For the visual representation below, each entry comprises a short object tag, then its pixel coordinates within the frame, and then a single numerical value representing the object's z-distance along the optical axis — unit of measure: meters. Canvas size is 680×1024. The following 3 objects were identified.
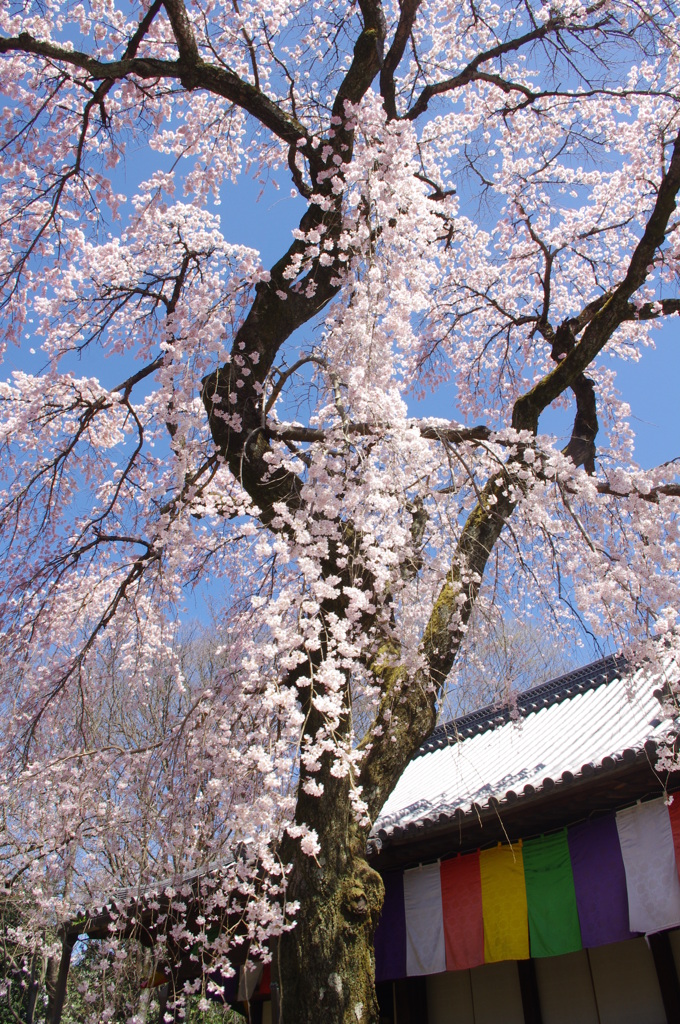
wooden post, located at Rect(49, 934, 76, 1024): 6.79
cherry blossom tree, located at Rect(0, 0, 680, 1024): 3.91
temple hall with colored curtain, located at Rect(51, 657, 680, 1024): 4.73
